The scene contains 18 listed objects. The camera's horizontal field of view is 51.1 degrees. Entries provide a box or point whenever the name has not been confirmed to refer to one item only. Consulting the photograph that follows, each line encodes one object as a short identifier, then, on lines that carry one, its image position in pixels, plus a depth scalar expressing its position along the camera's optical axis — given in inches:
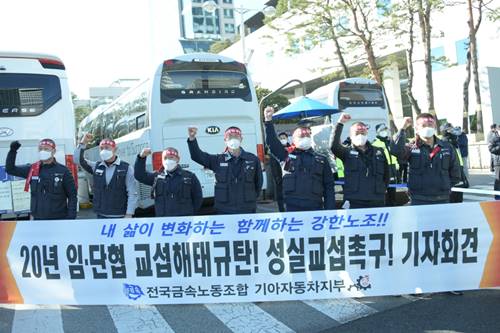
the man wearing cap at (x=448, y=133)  440.4
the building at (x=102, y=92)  3825.3
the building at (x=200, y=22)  3587.6
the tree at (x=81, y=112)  2199.8
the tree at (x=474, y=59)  814.5
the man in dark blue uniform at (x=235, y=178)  242.2
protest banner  203.5
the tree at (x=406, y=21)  807.1
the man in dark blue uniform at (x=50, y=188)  248.4
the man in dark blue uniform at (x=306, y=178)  230.4
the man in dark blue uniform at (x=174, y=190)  241.1
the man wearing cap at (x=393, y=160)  400.2
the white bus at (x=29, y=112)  355.3
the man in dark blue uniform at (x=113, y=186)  253.3
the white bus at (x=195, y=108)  414.6
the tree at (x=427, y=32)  767.1
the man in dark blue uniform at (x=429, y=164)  235.9
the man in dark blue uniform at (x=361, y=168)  239.1
